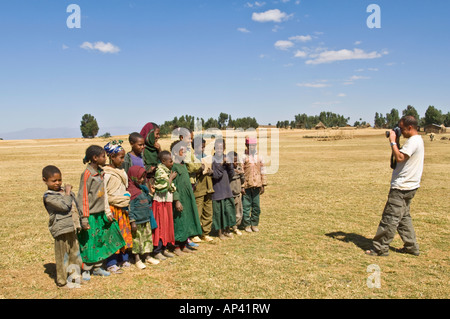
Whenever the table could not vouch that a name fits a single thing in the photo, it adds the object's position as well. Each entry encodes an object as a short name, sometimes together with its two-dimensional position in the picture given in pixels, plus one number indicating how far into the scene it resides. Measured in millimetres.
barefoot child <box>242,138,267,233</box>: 6867
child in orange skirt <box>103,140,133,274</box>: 4703
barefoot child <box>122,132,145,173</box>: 5109
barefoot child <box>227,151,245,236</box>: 6652
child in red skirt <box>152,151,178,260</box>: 5312
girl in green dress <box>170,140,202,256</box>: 5637
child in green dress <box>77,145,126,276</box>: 4438
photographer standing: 5344
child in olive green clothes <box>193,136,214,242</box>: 6207
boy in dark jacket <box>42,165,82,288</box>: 4262
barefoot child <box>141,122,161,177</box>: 5441
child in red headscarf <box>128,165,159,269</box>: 4941
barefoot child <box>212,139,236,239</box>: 6410
